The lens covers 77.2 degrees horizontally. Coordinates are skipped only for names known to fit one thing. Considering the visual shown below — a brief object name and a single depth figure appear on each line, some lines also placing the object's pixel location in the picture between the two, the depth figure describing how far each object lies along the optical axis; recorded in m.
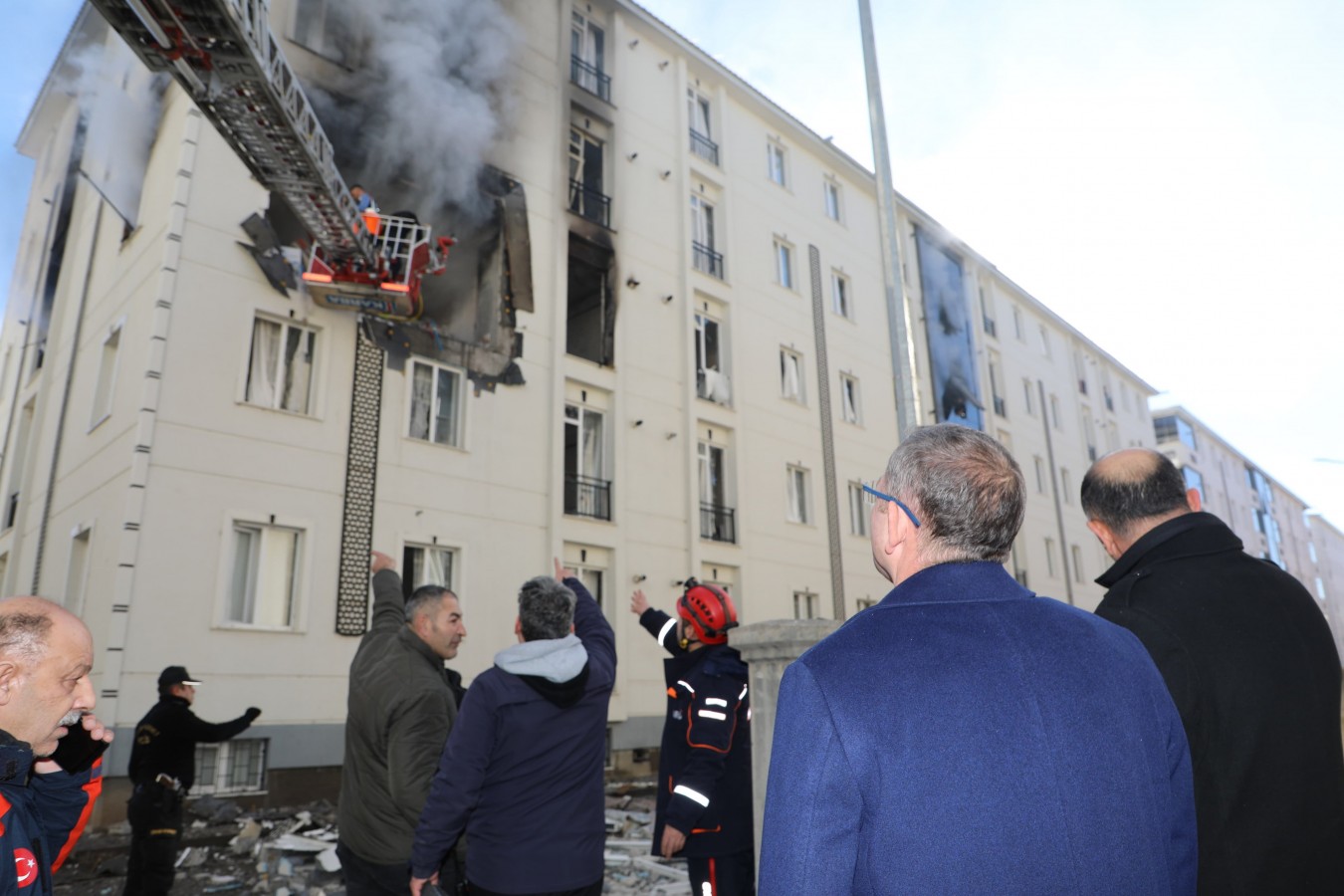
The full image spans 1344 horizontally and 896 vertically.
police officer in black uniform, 6.54
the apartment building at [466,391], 12.04
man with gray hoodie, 3.59
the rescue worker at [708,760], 4.39
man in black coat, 2.26
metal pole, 7.97
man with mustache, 2.01
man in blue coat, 1.40
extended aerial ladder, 9.91
